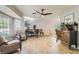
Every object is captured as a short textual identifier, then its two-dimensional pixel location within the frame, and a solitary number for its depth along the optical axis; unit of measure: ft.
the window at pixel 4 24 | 5.12
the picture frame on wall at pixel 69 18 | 5.35
